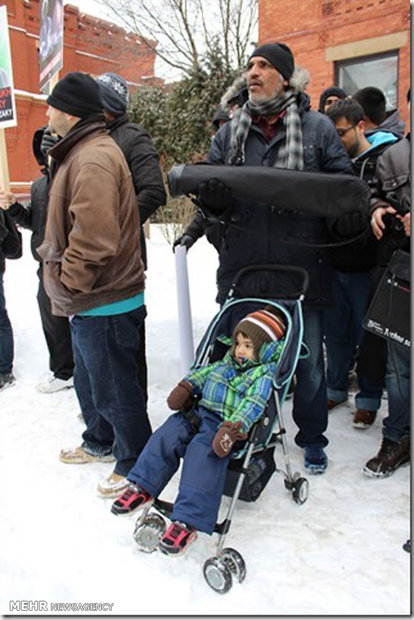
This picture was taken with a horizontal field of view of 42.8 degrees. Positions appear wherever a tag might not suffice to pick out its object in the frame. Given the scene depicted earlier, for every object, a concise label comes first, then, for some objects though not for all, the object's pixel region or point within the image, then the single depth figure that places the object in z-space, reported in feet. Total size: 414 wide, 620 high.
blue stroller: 7.53
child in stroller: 7.43
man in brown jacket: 8.28
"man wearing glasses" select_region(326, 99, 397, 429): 10.94
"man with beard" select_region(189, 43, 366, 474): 9.30
